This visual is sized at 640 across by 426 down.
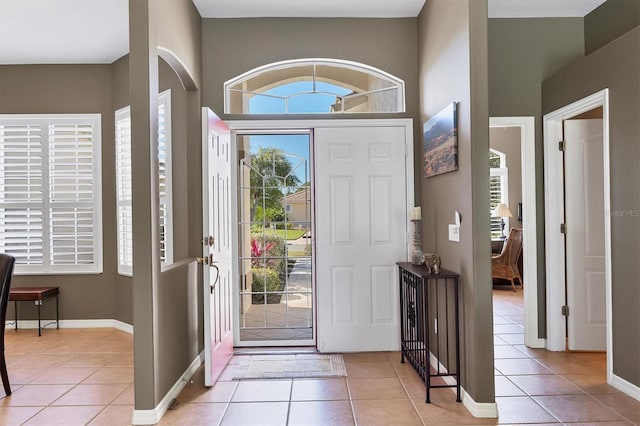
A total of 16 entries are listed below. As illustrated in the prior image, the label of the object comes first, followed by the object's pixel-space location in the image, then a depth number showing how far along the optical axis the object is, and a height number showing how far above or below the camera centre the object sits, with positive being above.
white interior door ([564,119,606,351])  3.88 -0.20
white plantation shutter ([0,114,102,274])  5.06 +0.34
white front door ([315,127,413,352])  4.08 -0.09
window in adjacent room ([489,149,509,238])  8.27 +0.63
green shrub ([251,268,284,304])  4.49 -0.67
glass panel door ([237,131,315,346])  4.43 -0.14
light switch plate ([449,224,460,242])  3.06 -0.12
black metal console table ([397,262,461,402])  3.03 -0.84
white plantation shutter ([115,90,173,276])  4.77 +0.42
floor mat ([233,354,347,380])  3.51 -1.26
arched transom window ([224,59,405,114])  4.18 +1.23
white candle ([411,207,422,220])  3.68 +0.03
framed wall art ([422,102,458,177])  3.05 +0.58
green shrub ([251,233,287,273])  4.48 -0.35
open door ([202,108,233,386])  3.25 -0.20
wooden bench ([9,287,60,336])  4.73 -0.80
